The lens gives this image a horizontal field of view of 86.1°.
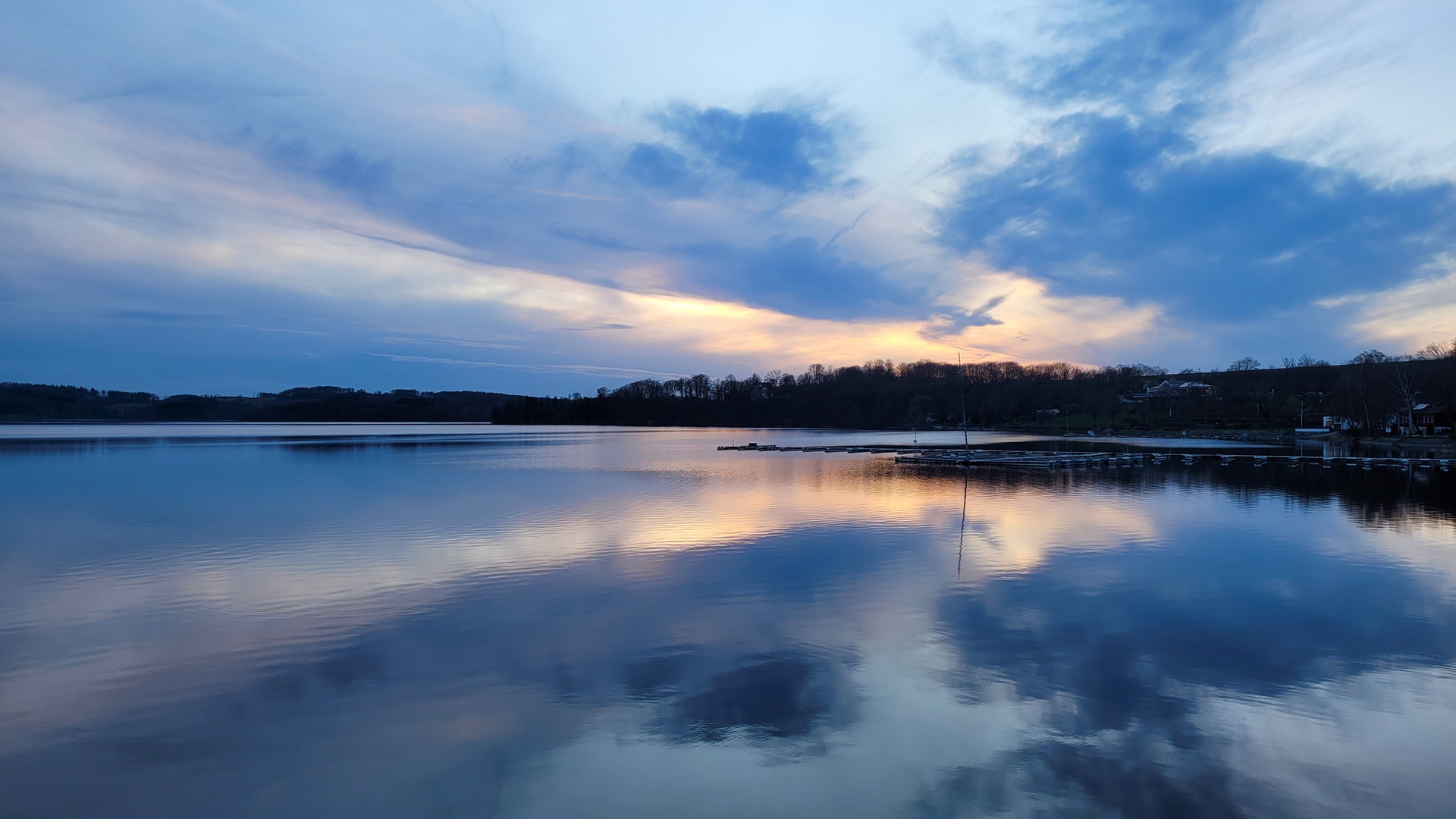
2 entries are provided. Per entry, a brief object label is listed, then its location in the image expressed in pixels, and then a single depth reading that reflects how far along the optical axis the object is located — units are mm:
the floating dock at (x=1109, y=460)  31844
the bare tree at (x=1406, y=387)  49262
